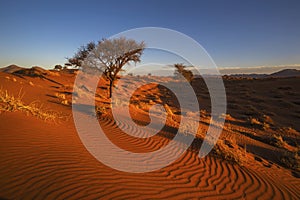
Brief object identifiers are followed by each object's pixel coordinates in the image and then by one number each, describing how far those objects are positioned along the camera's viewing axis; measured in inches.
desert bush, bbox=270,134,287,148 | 337.8
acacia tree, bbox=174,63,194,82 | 1566.4
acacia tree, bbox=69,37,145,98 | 724.0
